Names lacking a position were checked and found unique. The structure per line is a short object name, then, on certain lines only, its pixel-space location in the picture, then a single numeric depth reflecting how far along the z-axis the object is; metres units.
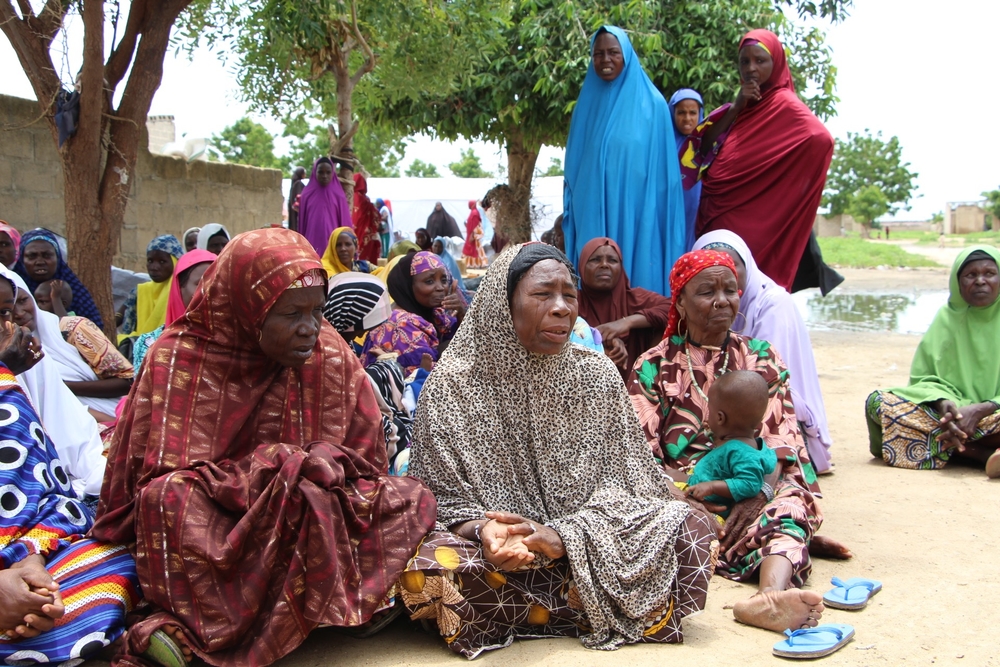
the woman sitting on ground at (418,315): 4.93
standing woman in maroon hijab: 5.92
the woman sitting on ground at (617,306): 5.26
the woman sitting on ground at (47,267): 5.56
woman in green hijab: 5.64
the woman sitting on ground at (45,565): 2.67
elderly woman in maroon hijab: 2.79
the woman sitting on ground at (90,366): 4.80
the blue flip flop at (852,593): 3.46
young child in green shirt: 3.80
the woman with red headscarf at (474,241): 24.83
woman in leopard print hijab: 3.07
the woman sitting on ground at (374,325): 4.15
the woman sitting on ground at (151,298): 6.45
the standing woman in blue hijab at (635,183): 6.10
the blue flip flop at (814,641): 3.00
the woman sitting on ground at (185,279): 5.08
